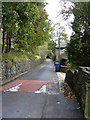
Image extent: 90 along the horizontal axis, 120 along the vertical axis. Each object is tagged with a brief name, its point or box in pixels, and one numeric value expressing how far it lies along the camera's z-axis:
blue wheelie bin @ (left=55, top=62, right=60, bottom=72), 18.25
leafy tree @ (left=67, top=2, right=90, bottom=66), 9.15
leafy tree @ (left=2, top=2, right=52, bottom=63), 5.81
